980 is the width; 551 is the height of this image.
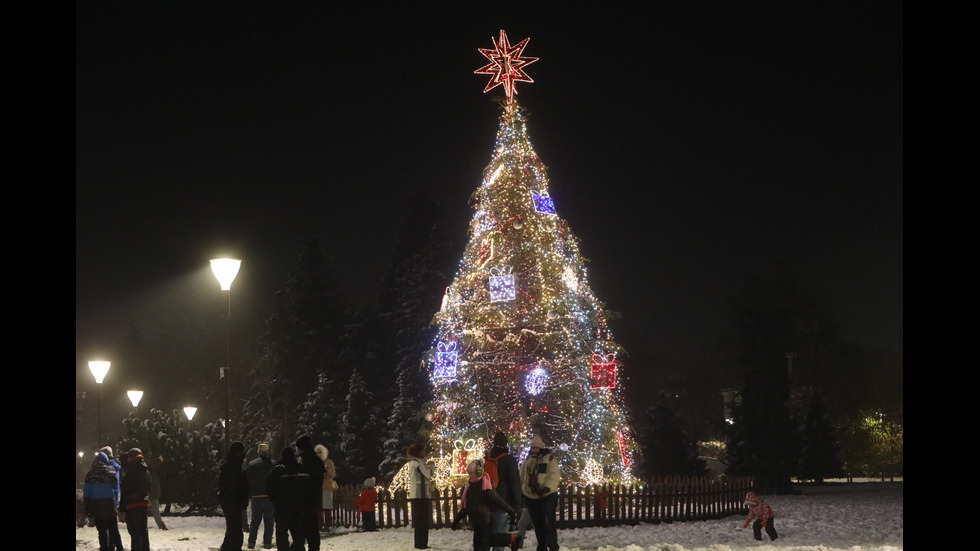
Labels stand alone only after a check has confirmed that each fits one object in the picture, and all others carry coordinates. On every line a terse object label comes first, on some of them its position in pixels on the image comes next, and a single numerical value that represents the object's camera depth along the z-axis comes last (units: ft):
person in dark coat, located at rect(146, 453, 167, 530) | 82.12
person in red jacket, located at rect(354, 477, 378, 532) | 73.10
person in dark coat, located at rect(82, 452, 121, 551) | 55.93
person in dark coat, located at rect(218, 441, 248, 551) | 53.01
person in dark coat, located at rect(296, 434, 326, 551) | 46.78
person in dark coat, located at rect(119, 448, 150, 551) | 54.80
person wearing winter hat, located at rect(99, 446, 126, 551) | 56.29
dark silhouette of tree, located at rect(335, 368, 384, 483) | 151.00
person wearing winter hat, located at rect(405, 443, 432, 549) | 60.85
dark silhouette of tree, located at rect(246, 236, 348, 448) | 178.50
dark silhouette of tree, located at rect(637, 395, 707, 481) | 134.62
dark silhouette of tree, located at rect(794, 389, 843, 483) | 148.97
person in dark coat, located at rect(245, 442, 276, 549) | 58.29
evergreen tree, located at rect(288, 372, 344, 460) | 150.71
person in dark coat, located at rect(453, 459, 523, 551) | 45.73
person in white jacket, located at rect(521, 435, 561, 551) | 50.67
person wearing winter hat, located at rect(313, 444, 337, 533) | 57.44
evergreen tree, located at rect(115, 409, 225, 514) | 100.53
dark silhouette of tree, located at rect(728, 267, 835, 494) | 130.41
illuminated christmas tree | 84.53
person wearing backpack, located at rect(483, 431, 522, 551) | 46.83
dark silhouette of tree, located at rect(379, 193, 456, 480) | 149.79
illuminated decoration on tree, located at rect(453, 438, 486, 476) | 85.66
